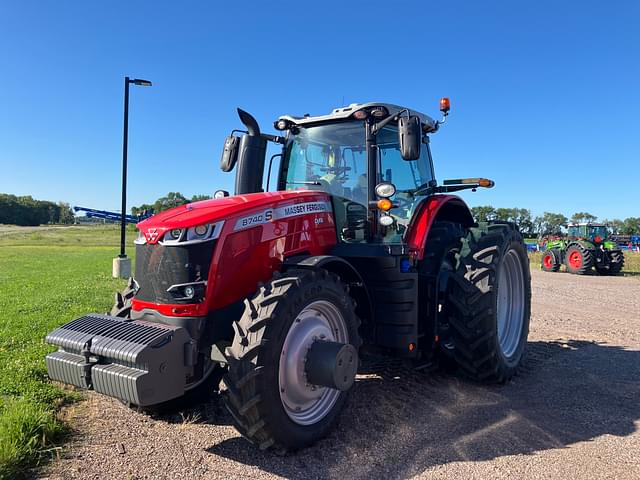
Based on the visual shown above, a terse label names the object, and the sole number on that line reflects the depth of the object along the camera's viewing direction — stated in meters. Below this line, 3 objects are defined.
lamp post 13.26
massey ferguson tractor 3.13
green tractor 20.41
